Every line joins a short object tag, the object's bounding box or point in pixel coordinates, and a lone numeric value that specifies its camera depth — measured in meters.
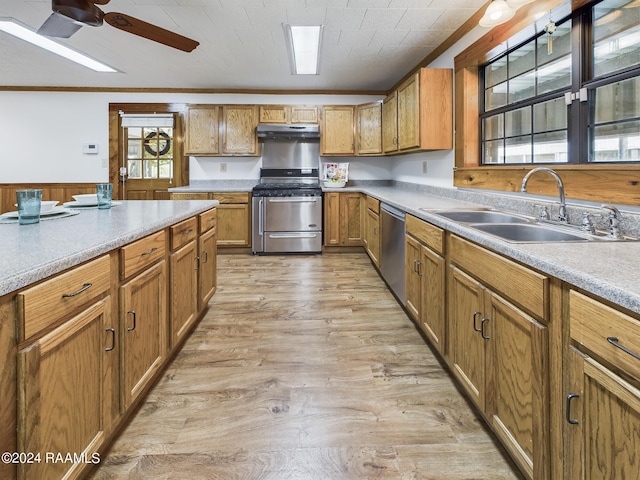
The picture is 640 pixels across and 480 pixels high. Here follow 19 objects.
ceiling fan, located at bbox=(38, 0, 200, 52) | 2.12
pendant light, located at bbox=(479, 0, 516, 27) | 2.18
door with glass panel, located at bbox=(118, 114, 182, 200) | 5.62
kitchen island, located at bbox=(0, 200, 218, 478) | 0.92
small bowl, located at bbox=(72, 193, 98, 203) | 2.36
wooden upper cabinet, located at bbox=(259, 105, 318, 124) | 5.39
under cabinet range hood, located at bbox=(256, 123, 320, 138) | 5.25
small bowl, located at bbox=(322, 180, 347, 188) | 5.52
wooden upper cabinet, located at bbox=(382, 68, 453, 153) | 3.41
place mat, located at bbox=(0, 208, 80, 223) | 1.70
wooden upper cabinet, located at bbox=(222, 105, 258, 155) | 5.34
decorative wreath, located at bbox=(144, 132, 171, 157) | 5.63
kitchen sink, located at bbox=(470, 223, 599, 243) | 1.71
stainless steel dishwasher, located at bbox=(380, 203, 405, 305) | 2.95
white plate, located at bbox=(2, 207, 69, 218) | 1.81
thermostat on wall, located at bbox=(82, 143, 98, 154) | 5.59
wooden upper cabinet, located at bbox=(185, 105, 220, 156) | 5.29
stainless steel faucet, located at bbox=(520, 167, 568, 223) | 1.71
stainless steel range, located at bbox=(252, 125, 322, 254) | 5.05
